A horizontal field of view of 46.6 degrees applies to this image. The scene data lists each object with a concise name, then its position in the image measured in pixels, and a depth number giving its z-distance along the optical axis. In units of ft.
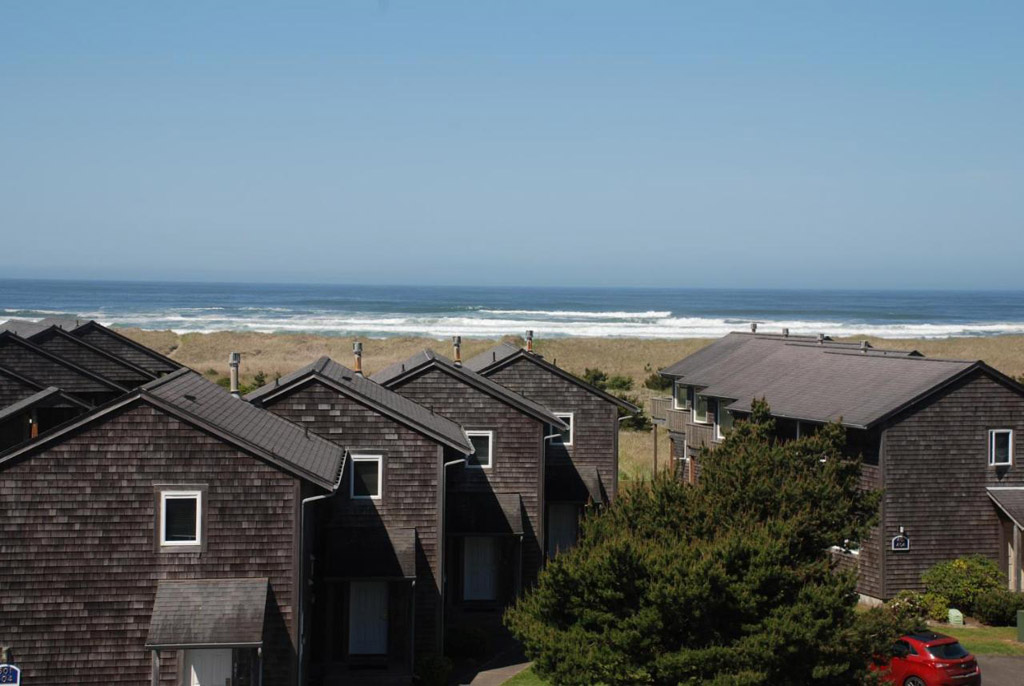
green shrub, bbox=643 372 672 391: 254.88
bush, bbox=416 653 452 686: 78.48
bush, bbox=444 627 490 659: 87.81
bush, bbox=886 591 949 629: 96.05
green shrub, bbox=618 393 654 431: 199.41
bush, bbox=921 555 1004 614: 98.99
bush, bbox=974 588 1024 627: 96.37
